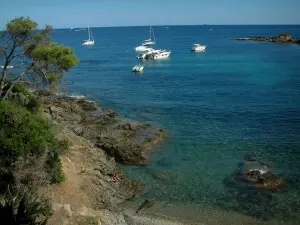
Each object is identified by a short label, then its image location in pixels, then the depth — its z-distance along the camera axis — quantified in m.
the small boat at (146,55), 100.29
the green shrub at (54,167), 20.33
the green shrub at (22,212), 13.37
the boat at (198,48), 121.06
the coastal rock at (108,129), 30.25
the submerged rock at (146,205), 21.89
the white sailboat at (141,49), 127.14
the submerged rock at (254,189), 22.20
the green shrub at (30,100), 25.61
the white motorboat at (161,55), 100.19
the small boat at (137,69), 77.19
